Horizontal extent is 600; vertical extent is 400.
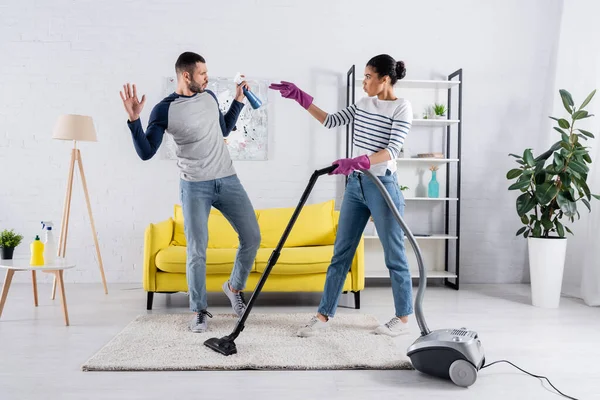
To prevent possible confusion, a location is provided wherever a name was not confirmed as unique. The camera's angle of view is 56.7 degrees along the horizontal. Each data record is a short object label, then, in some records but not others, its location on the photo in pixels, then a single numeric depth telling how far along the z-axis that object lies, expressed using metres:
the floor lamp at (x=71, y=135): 4.11
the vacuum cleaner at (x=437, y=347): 2.22
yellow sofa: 3.73
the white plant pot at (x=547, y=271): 3.94
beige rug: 2.46
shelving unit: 4.82
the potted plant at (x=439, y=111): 4.70
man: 2.96
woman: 2.86
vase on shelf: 4.77
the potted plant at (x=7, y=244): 3.38
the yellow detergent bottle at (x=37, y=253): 3.20
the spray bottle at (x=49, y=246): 3.27
